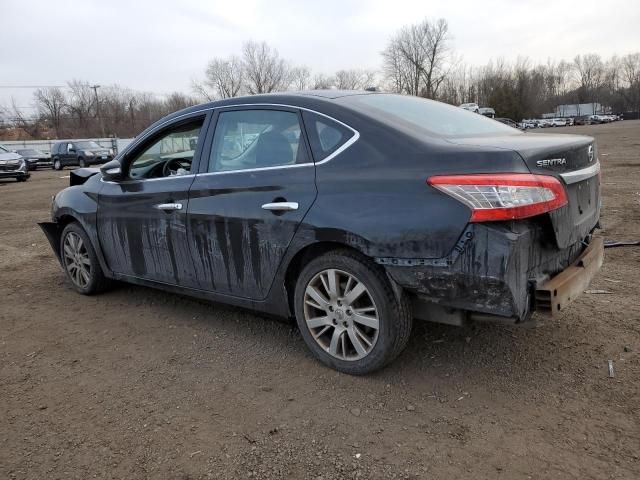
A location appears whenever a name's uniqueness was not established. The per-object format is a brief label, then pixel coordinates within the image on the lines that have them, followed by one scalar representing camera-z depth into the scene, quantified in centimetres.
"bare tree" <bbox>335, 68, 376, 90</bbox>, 7084
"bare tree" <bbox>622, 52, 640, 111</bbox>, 10388
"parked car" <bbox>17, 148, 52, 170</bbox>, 3200
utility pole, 7354
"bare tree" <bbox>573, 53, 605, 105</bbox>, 11220
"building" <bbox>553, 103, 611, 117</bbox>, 10481
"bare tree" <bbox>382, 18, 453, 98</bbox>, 8062
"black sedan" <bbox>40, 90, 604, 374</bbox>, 254
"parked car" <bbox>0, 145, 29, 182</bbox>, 2112
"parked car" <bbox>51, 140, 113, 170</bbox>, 3075
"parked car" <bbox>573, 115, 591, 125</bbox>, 8604
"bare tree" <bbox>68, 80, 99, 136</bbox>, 7522
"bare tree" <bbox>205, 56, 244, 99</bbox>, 7319
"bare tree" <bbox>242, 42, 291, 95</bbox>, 7256
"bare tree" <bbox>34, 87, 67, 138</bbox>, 7638
